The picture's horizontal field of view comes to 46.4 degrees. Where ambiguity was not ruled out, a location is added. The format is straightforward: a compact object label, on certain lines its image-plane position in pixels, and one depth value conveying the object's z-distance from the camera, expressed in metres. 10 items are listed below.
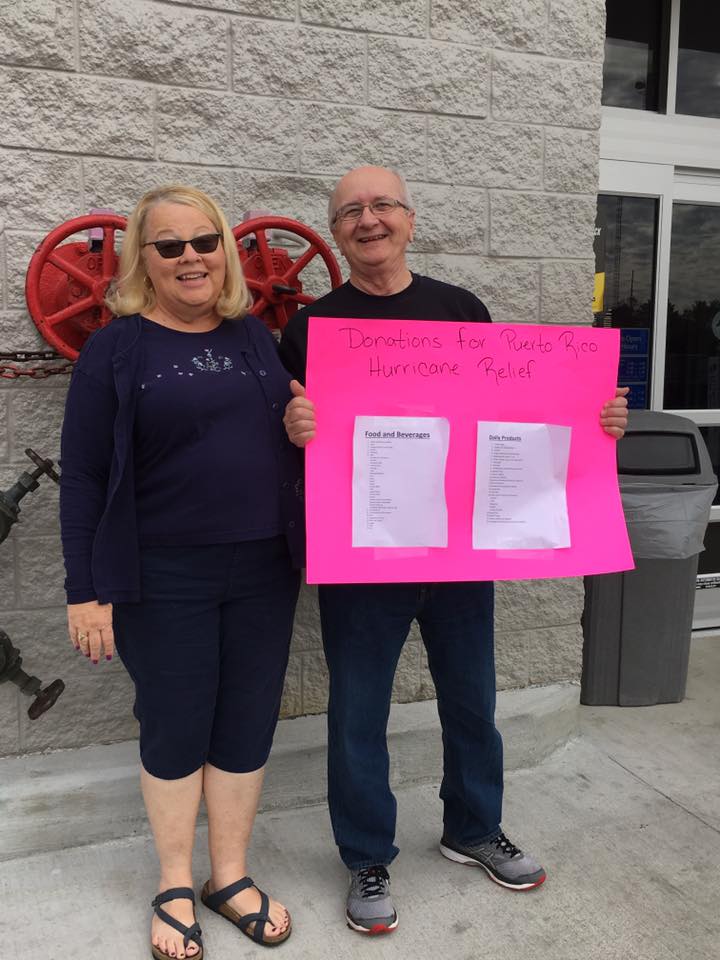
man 2.16
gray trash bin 3.41
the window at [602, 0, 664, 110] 4.19
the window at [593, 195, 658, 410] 4.28
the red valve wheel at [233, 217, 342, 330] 2.63
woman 1.93
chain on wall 2.59
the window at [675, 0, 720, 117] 4.26
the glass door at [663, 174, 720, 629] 4.43
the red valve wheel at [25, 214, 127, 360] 2.46
